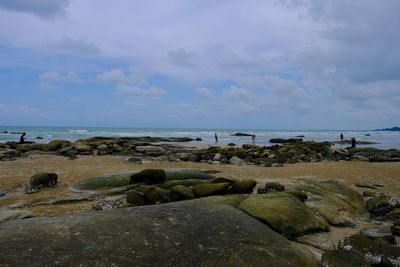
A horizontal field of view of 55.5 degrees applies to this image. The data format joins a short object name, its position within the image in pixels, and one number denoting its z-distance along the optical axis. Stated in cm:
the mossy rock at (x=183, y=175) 1241
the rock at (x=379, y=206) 1026
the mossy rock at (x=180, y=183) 1067
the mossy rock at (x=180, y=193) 895
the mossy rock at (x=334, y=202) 887
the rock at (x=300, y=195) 944
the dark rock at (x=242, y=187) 1013
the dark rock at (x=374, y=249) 616
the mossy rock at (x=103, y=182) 1174
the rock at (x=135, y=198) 880
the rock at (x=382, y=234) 726
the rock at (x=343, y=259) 558
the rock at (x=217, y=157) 2378
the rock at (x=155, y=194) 884
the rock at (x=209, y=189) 927
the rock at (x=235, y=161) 2252
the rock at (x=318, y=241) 696
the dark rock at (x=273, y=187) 1088
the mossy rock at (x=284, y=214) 714
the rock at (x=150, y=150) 3000
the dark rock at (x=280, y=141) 5656
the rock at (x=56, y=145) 3075
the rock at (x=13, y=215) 685
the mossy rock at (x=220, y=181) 1022
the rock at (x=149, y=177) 1149
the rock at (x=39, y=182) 1229
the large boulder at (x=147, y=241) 495
